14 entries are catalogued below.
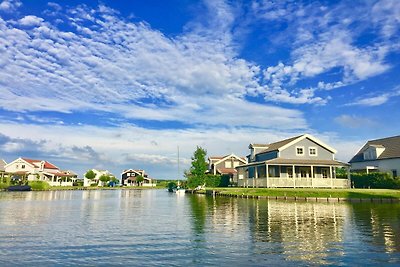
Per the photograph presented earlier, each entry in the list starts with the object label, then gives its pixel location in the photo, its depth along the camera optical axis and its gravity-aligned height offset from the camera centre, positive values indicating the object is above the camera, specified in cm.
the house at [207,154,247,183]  7606 +654
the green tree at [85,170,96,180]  10669 +513
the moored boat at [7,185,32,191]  6897 +82
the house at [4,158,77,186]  8969 +528
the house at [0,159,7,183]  8064 +553
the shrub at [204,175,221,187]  6675 +225
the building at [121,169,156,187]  13651 +578
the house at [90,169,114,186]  11619 +518
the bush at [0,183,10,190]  6888 +103
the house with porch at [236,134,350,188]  4675 +382
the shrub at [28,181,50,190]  7406 +135
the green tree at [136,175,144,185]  12488 +470
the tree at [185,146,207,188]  6475 +418
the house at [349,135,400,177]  5200 +588
